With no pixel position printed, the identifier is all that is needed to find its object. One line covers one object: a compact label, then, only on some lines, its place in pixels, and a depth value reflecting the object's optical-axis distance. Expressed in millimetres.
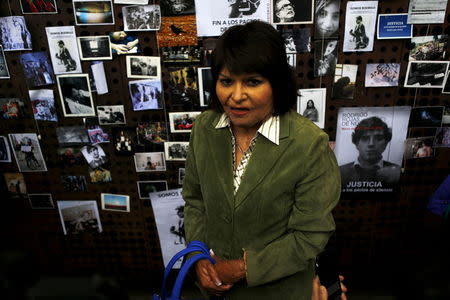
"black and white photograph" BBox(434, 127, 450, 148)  1424
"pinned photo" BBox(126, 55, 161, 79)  1366
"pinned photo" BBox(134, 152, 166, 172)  1540
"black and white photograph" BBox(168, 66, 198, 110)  1380
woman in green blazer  829
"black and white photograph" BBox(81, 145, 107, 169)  1543
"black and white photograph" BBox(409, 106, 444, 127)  1389
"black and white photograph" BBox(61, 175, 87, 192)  1609
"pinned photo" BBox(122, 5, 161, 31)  1294
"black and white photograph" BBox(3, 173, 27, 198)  1641
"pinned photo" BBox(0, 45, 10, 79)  1408
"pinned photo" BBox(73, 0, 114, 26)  1294
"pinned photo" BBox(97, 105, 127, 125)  1459
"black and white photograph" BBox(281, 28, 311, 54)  1286
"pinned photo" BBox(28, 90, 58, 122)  1452
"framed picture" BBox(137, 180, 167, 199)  1597
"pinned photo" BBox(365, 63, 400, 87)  1332
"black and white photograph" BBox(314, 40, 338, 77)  1301
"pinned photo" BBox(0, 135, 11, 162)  1563
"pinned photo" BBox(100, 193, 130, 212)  1638
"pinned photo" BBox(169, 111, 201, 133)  1451
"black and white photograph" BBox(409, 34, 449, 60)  1270
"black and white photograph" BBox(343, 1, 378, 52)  1243
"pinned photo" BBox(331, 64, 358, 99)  1336
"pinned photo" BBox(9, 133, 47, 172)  1546
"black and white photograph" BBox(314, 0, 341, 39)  1245
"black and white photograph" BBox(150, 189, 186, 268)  1629
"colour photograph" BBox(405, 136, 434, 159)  1444
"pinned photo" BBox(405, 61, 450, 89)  1311
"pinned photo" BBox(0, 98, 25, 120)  1479
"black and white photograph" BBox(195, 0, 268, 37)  1251
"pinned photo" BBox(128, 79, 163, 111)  1406
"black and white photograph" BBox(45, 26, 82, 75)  1340
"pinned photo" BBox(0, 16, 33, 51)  1327
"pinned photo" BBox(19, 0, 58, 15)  1299
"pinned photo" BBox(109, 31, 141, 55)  1336
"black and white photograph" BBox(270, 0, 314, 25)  1242
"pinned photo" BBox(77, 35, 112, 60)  1348
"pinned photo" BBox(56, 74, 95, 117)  1416
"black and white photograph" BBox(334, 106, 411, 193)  1406
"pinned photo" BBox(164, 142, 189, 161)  1512
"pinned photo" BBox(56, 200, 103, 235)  1674
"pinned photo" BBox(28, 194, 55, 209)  1670
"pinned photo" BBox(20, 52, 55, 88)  1388
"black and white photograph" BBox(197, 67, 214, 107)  1367
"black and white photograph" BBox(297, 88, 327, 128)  1380
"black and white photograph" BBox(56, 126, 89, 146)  1507
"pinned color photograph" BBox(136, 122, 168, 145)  1483
